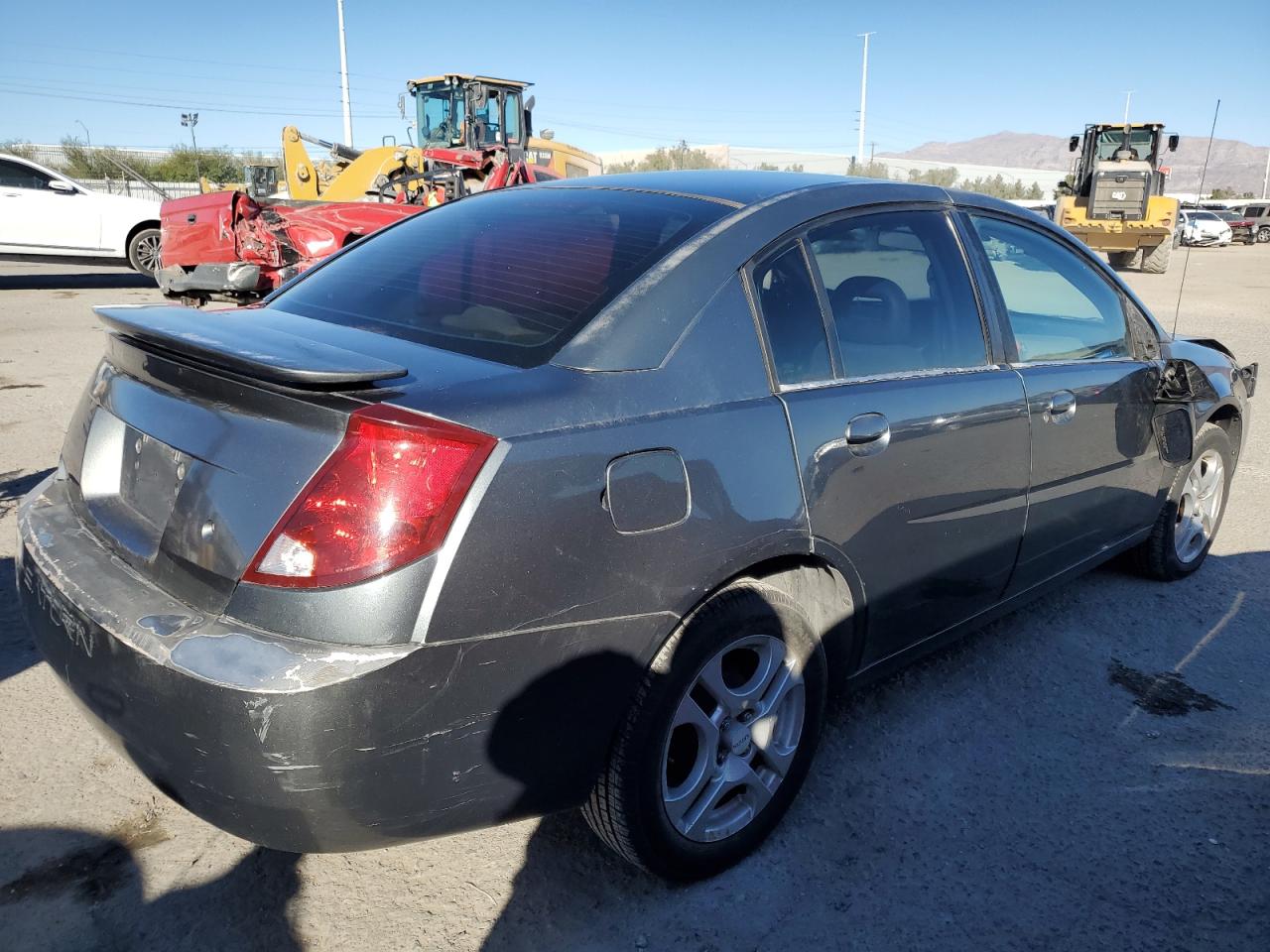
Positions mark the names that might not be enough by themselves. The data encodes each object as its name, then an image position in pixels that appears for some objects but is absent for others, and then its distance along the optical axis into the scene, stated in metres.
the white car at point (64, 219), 13.46
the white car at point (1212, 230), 37.12
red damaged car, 10.12
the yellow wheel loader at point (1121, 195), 22.05
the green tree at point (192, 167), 50.34
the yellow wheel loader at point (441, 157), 13.48
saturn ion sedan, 1.79
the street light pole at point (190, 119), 43.56
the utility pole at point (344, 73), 35.50
